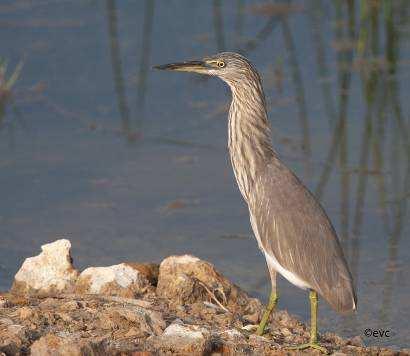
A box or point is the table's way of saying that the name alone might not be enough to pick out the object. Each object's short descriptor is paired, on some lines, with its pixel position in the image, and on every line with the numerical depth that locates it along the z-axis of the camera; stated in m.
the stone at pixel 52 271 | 12.45
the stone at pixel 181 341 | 10.10
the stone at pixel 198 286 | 12.02
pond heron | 11.66
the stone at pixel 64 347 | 9.48
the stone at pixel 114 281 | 11.97
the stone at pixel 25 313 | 10.79
